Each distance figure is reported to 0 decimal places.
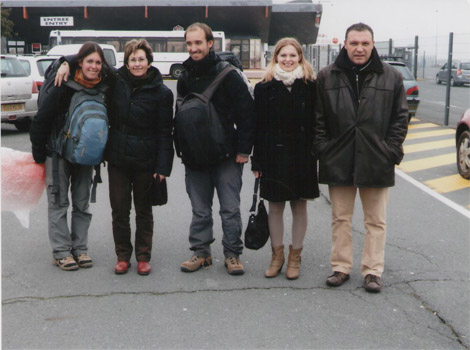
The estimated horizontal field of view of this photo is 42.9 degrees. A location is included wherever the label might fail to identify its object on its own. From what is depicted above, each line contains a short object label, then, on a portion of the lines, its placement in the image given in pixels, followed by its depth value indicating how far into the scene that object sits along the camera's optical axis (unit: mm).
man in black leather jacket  4371
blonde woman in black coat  4500
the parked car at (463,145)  8883
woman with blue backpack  4684
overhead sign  47281
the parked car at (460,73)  33656
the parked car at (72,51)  21453
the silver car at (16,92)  12781
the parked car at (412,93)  15430
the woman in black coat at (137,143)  4668
